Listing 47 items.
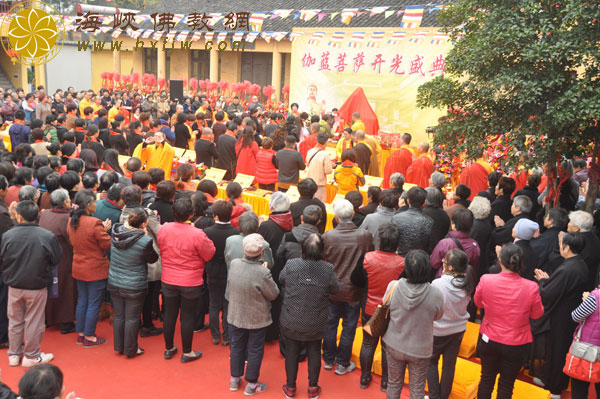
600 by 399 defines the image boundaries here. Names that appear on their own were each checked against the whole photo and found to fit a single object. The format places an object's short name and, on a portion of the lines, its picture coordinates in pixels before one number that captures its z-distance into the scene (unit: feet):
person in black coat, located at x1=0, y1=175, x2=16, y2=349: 15.83
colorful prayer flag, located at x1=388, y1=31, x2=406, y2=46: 48.62
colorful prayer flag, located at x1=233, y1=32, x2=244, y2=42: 73.56
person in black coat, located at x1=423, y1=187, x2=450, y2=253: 17.97
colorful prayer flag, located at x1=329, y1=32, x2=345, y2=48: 54.07
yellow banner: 47.31
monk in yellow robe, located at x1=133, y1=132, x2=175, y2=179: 26.50
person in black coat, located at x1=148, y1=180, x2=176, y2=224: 17.24
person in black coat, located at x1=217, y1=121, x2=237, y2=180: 29.76
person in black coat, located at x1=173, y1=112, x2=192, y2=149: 34.31
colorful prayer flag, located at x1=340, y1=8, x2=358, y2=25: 49.49
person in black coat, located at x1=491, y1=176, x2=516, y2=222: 20.53
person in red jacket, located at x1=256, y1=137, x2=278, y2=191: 26.61
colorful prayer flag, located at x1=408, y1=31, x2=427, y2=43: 46.76
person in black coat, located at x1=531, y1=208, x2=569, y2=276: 15.40
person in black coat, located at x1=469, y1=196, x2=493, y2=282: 17.39
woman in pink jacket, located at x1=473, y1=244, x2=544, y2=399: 12.15
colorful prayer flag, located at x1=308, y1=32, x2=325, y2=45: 55.88
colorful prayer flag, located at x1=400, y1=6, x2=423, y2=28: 44.32
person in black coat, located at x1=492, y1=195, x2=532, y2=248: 17.52
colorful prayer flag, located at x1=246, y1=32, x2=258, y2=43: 71.77
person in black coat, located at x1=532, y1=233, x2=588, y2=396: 13.82
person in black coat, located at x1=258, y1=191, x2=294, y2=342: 15.79
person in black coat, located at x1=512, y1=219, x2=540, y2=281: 15.06
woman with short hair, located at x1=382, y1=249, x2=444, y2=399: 11.69
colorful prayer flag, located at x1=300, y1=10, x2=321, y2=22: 53.59
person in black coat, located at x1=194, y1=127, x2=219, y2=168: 29.53
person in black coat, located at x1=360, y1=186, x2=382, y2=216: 18.57
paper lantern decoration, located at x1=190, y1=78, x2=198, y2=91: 78.17
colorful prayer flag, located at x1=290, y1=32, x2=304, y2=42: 57.82
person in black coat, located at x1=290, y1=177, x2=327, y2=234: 17.83
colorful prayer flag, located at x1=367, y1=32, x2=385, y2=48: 50.75
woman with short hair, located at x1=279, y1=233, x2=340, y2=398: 13.00
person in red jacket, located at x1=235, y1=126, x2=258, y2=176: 28.71
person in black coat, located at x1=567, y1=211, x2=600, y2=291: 15.20
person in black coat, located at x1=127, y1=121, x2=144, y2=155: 32.96
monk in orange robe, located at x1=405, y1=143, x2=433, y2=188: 27.09
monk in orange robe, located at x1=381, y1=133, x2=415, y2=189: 28.76
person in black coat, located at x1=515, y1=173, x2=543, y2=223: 21.12
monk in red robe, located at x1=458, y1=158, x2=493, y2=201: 25.57
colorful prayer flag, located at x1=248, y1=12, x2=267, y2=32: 60.47
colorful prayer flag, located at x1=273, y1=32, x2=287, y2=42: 66.33
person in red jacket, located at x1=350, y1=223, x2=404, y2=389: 13.64
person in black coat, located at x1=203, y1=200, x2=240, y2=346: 15.33
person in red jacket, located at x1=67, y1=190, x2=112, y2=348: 15.34
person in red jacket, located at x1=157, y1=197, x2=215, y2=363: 14.64
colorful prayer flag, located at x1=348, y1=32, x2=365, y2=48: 52.21
